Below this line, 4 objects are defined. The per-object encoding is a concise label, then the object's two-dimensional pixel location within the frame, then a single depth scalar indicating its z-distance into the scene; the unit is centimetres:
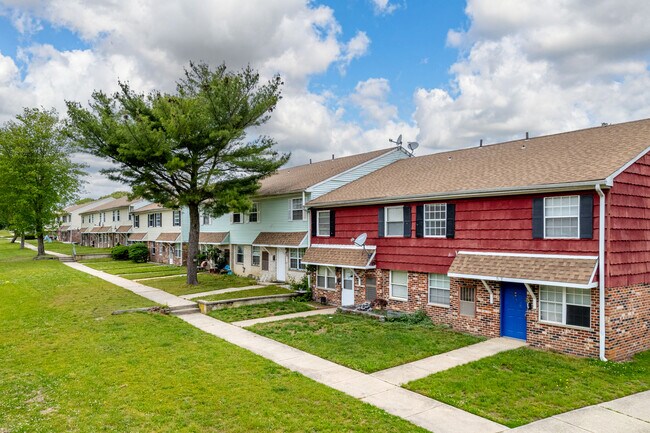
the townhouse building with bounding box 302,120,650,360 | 1140
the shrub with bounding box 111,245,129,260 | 4172
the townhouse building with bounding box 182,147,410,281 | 2236
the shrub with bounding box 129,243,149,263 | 3928
